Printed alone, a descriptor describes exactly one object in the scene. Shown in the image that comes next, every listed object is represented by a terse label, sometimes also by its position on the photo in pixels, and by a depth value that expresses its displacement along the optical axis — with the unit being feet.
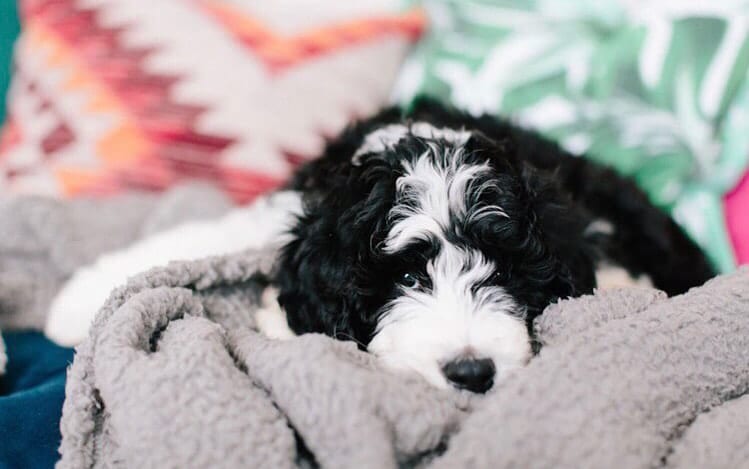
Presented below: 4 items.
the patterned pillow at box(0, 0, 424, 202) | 2.82
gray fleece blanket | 1.48
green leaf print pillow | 2.36
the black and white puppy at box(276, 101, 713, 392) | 1.75
